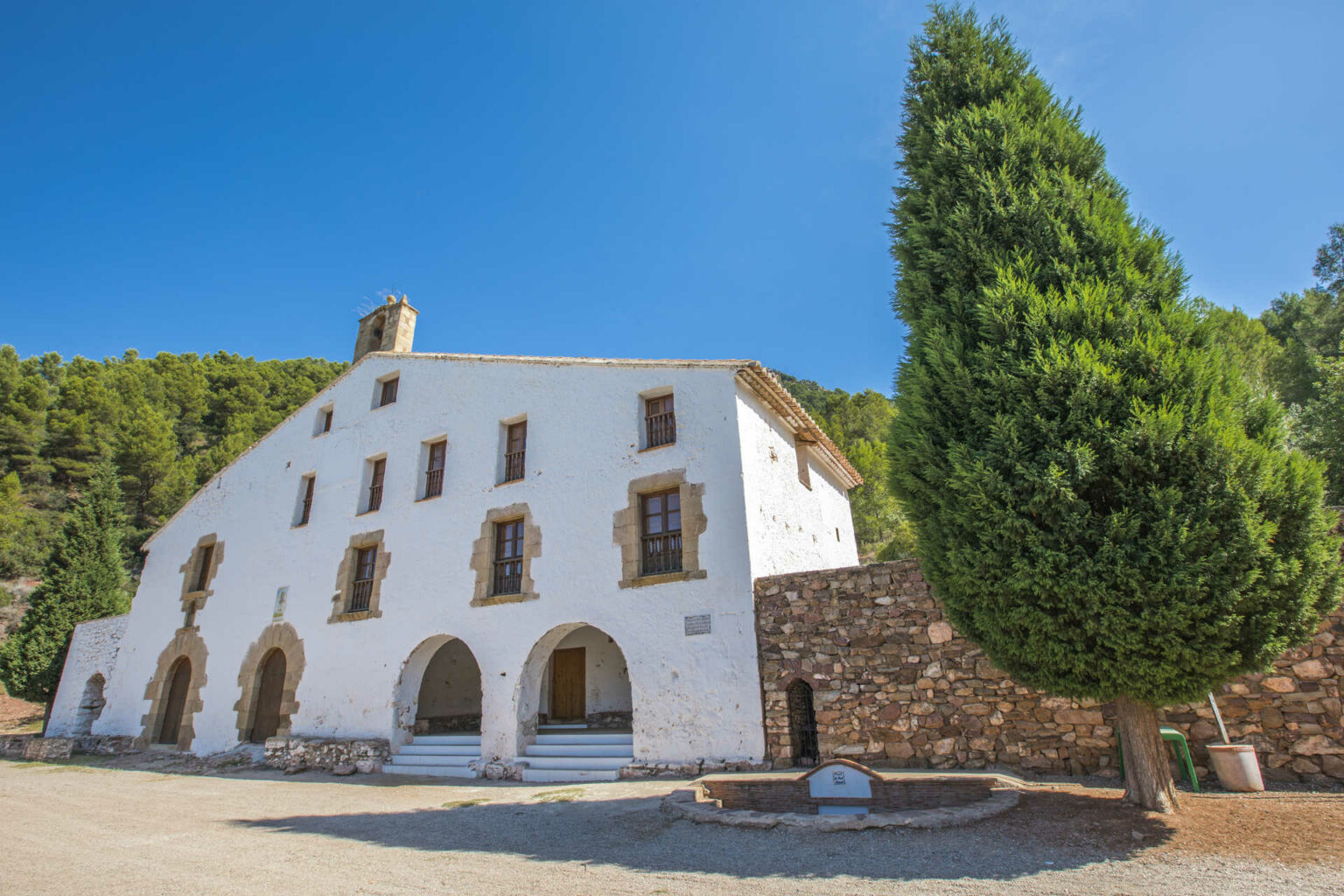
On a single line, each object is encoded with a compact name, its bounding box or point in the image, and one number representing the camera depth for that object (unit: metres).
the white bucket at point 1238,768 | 6.37
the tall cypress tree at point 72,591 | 19.58
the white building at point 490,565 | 10.27
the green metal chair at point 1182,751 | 6.56
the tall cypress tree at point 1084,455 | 5.14
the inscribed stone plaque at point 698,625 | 9.90
